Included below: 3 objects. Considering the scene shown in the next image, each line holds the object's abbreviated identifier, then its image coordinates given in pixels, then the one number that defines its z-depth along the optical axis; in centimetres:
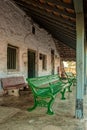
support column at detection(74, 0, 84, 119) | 231
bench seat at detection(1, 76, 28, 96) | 392
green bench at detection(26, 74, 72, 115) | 252
